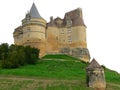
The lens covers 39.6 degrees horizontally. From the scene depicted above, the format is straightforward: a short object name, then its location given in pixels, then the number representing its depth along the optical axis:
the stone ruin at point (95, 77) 23.45
